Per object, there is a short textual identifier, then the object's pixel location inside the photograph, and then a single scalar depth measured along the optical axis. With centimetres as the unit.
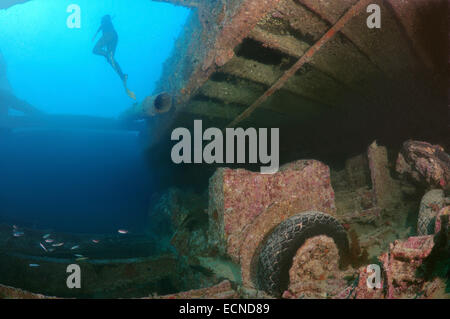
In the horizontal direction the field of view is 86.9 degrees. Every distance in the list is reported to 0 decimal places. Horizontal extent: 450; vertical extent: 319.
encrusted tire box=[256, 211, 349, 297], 292
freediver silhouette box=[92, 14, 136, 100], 934
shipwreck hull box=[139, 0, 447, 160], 322
